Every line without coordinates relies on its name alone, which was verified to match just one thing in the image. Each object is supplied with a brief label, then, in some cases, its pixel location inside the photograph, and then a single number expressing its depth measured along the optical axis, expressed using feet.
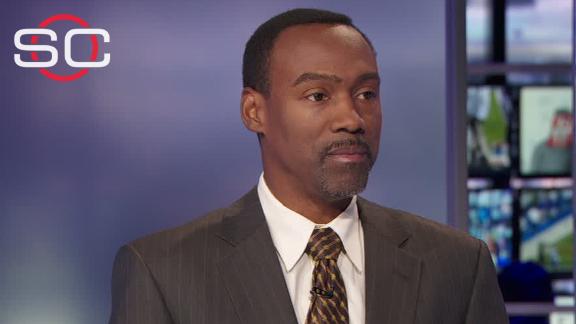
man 13.74
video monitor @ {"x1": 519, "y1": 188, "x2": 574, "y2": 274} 30.94
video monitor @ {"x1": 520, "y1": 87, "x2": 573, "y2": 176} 30.89
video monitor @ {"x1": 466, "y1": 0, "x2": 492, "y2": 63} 30.14
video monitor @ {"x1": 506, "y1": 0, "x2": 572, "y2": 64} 31.19
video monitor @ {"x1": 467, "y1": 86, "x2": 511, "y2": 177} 30.50
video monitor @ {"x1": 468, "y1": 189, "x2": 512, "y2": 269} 30.45
